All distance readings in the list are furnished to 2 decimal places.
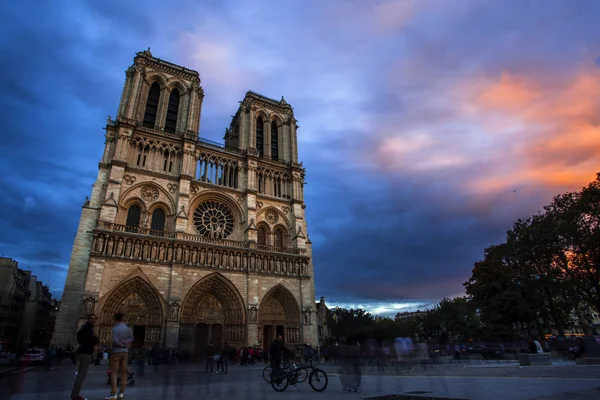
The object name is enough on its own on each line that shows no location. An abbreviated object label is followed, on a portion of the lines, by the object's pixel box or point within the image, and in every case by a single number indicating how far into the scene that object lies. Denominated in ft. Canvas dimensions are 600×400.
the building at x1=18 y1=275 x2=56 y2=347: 157.69
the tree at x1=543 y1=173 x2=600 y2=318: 74.23
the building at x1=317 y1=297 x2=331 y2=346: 104.26
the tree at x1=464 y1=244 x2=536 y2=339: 82.79
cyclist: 27.35
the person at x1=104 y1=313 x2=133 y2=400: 19.10
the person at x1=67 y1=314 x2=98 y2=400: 18.31
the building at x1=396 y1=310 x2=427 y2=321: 411.79
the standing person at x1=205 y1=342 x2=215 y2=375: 42.13
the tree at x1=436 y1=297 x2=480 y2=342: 160.35
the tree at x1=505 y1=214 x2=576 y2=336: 81.92
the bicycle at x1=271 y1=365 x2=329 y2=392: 25.61
